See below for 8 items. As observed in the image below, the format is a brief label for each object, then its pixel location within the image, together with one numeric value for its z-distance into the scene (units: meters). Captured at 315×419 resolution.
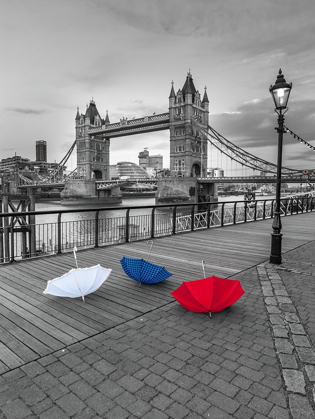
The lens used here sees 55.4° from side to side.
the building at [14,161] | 183.12
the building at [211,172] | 97.85
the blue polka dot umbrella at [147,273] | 4.89
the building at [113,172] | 169.75
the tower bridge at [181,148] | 64.69
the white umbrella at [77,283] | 4.03
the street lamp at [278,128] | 6.43
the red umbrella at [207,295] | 3.77
